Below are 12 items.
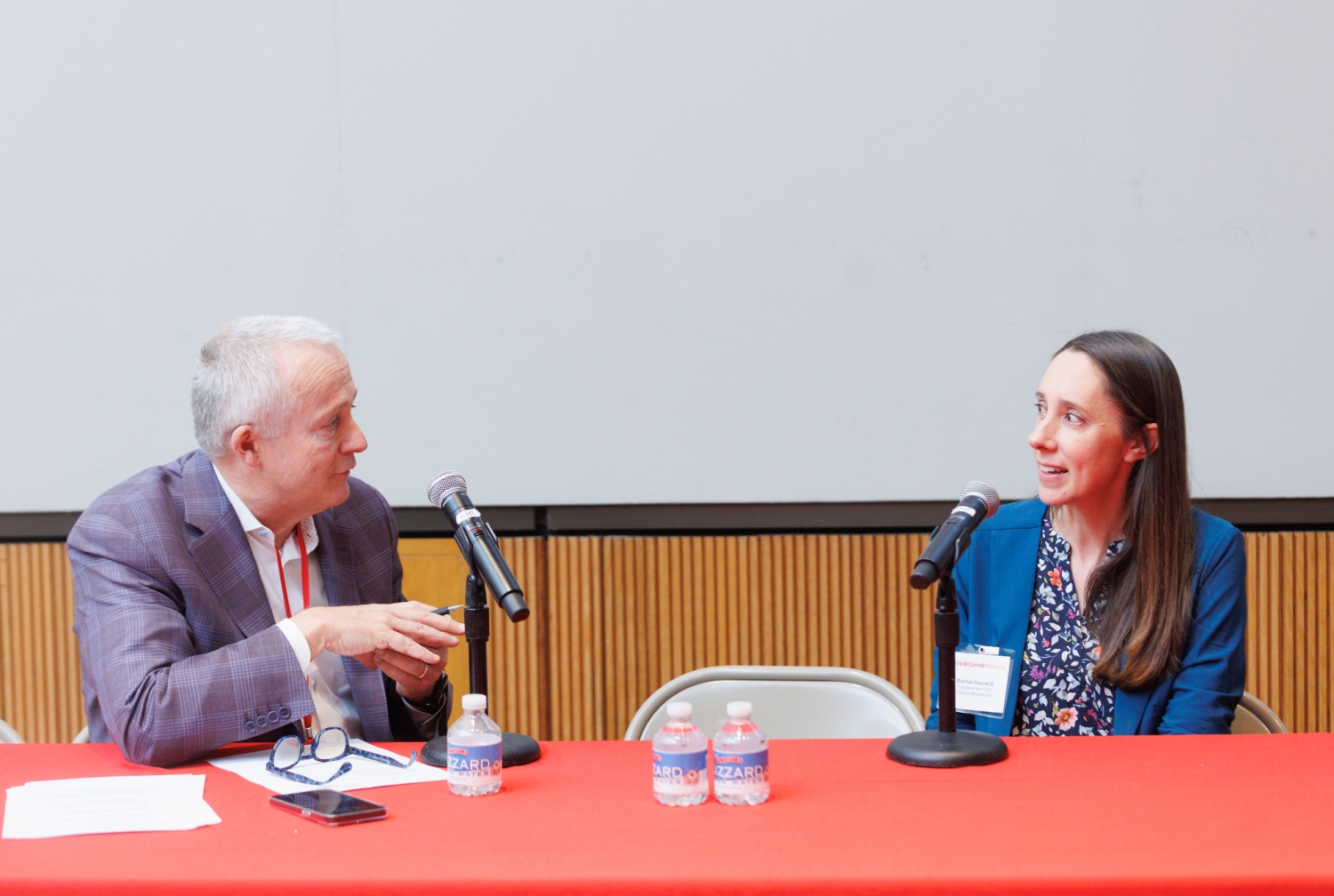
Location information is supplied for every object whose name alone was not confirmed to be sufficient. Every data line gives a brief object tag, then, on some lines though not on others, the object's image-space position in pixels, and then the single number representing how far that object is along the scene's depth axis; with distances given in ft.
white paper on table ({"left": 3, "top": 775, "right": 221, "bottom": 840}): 12.79
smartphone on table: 12.79
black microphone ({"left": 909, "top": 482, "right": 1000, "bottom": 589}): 13.23
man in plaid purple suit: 13.64
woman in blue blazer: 14.52
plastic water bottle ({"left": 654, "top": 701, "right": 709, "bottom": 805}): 12.91
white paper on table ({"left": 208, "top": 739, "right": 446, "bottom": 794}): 13.30
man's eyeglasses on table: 13.52
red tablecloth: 12.24
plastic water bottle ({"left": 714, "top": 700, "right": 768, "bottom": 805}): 12.91
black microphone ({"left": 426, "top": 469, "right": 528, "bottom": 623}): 13.15
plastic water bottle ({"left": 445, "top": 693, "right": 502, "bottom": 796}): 13.11
